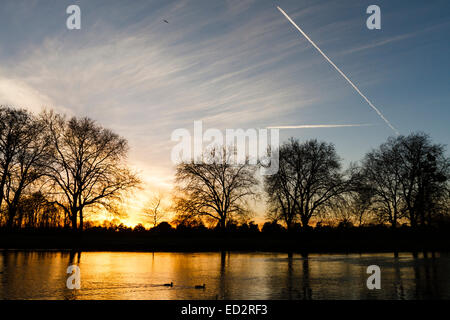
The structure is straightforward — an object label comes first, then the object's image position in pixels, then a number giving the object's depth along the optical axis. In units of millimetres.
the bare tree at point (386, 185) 46875
